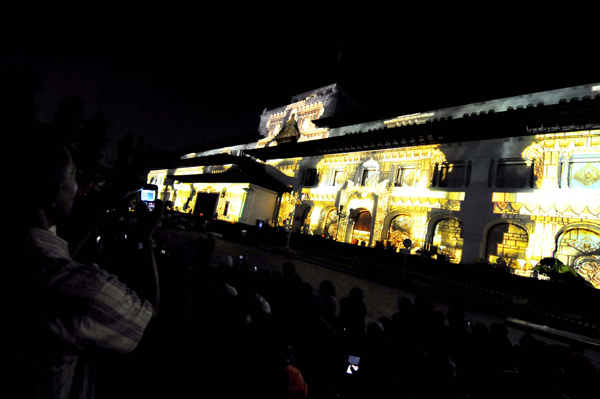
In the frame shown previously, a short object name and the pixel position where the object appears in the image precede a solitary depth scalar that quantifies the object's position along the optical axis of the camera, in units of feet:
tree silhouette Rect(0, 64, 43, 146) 50.08
